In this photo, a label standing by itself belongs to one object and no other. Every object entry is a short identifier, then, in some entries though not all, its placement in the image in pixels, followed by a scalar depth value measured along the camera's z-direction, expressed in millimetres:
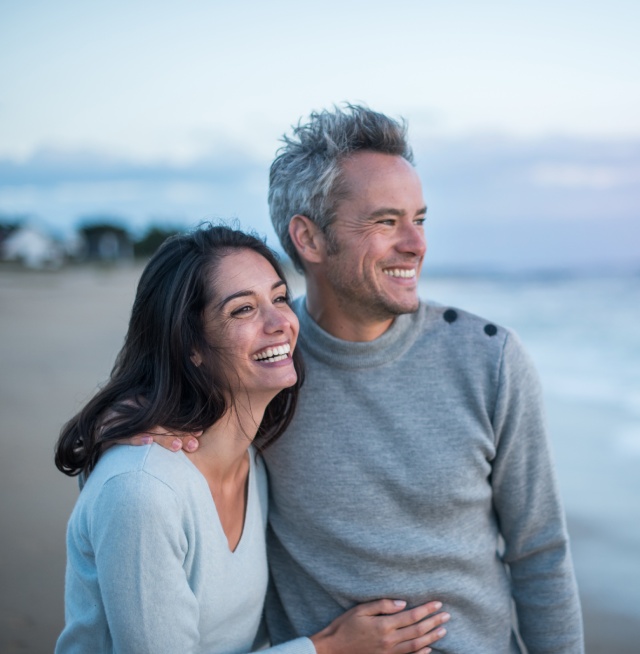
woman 1784
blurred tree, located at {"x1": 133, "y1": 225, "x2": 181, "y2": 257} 50031
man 2299
